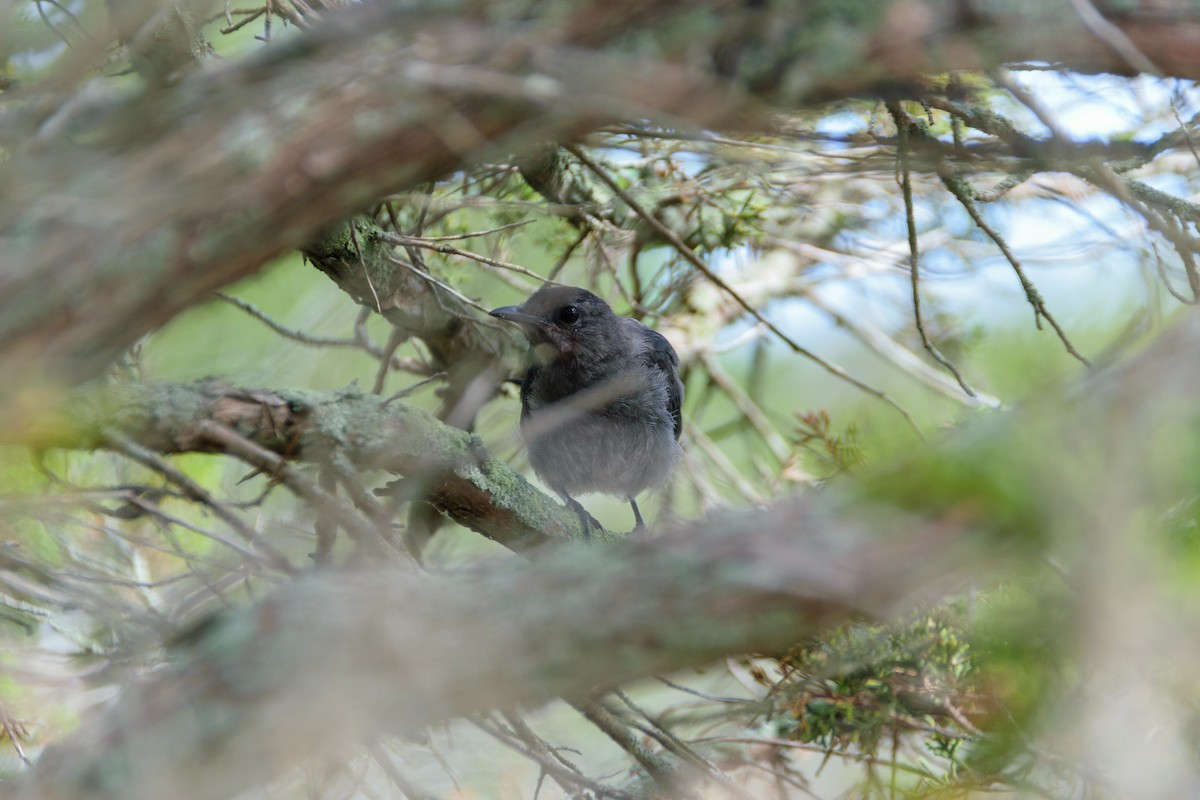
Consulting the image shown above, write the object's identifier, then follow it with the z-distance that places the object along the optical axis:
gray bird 9.12
